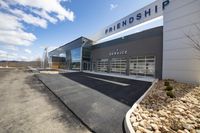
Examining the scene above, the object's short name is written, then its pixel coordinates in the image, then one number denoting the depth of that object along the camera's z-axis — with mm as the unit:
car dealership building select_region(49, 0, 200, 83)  7832
